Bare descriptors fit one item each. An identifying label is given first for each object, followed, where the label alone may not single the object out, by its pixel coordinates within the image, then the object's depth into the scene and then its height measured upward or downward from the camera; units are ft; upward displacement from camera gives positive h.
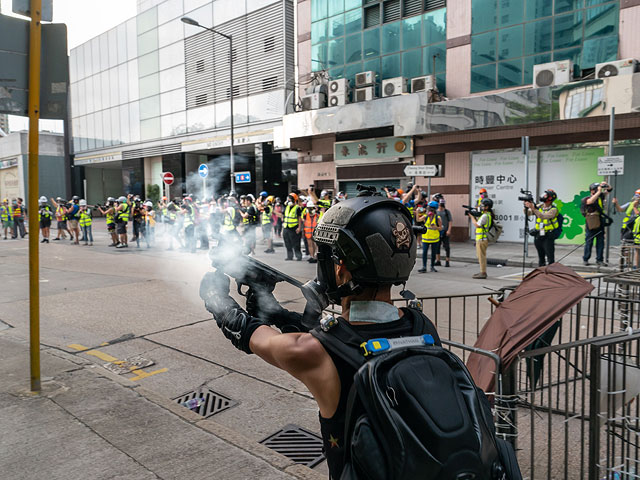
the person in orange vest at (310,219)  45.80 -1.50
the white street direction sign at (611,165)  39.04 +2.93
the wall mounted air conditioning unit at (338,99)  68.39 +14.46
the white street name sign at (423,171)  45.83 +2.94
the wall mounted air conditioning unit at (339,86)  68.54 +16.25
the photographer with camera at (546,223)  36.42 -1.53
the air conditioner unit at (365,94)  65.92 +14.58
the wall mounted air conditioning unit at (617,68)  47.01 +12.83
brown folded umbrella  9.11 -2.18
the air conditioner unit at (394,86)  63.41 +14.96
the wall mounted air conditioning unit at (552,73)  50.03 +13.19
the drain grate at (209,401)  14.17 -5.89
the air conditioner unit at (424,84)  61.21 +14.74
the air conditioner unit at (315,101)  70.90 +14.66
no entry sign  42.02 +2.24
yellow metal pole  13.35 +1.41
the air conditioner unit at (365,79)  66.28 +16.62
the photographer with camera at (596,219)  39.65 -1.35
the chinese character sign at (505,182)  57.57 +2.38
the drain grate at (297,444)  11.65 -5.96
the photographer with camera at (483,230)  36.06 -1.99
